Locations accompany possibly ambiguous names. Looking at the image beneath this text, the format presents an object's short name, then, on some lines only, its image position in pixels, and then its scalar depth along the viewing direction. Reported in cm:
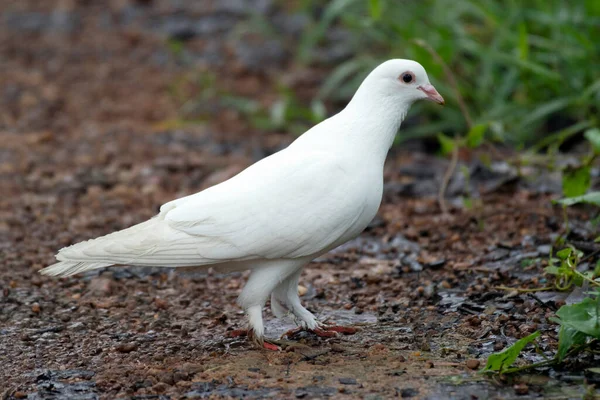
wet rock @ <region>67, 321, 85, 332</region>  928
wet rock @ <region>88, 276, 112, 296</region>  1045
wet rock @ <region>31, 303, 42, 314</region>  972
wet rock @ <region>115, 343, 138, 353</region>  857
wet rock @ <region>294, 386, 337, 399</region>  714
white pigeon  821
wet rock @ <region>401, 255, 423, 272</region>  1067
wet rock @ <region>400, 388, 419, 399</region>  703
